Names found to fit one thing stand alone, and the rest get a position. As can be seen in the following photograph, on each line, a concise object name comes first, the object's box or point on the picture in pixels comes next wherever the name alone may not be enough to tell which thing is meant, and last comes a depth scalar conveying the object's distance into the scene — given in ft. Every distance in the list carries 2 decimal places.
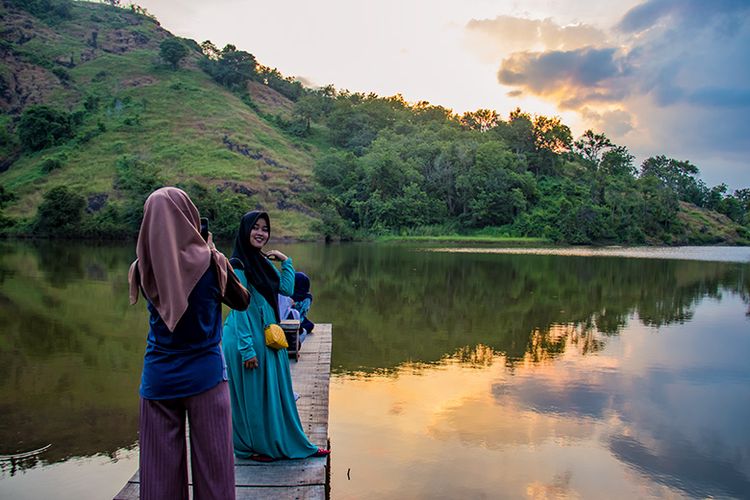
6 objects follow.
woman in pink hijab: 7.95
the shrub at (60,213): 120.98
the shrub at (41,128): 172.74
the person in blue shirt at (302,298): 25.73
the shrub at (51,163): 157.17
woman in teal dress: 12.72
